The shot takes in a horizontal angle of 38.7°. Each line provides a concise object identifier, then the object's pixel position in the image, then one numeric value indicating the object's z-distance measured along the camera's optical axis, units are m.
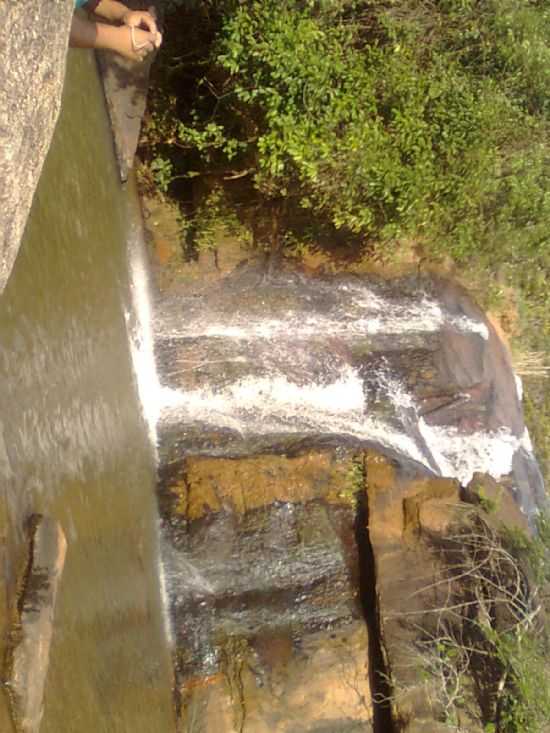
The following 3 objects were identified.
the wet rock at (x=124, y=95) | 5.46
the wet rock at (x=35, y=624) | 3.21
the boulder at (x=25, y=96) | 2.89
